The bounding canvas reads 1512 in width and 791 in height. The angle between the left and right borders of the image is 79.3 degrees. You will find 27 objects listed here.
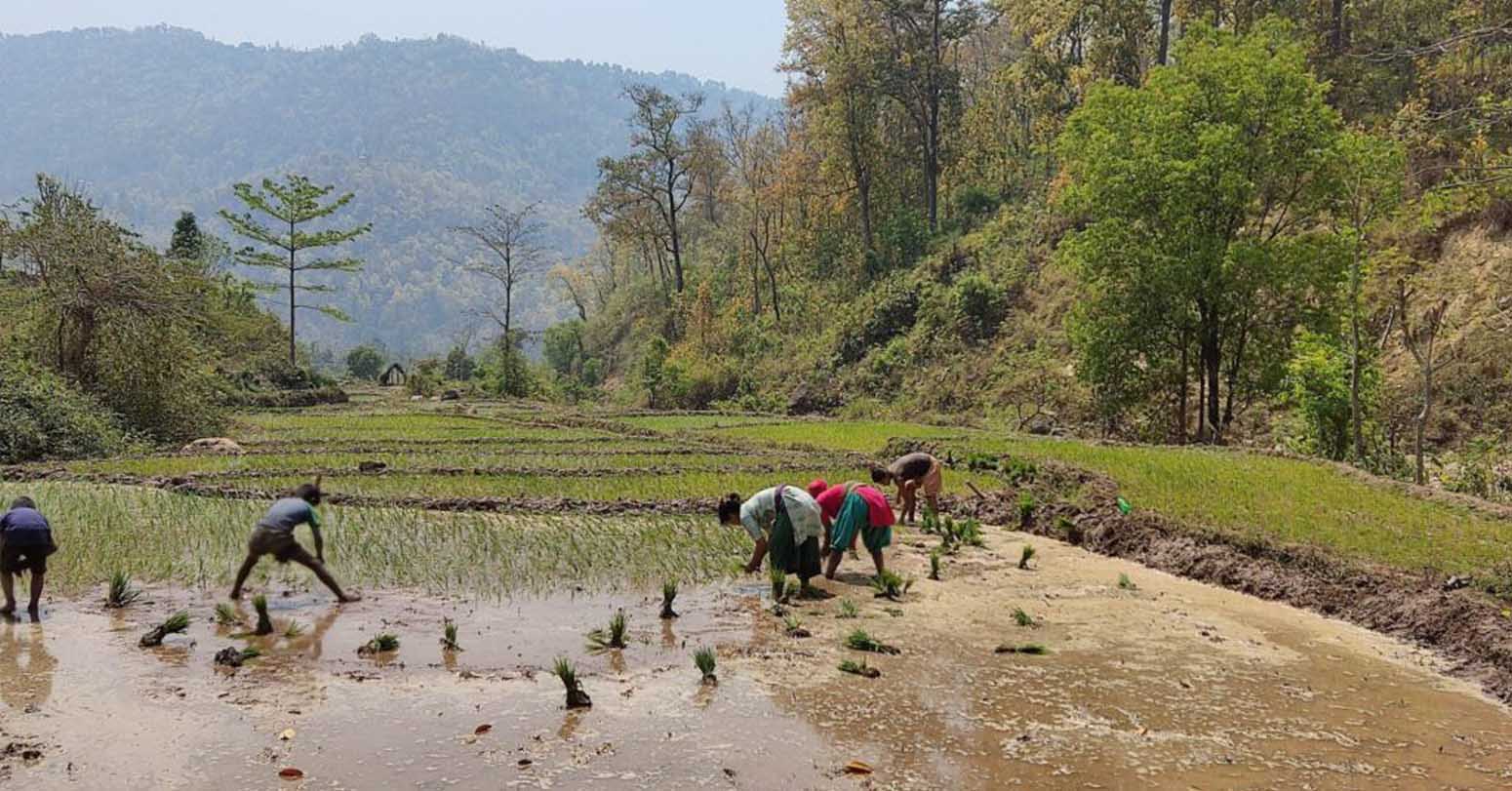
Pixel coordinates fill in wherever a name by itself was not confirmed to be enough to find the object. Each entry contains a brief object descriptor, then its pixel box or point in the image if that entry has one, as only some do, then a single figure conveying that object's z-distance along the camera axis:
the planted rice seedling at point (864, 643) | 7.44
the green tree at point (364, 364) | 68.38
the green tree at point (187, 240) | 42.78
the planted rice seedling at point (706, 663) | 6.68
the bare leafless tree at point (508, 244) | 49.53
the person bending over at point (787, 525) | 9.20
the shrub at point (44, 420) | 18.17
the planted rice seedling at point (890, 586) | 9.19
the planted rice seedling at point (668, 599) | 8.32
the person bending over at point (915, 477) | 12.55
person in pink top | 9.54
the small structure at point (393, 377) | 55.05
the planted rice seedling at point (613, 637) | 7.46
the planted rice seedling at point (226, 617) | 7.97
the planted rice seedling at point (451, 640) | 7.37
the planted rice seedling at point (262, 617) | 7.68
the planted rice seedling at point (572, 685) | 6.12
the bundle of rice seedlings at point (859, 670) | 6.88
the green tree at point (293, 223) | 46.12
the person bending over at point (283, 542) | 8.66
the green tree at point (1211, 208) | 19.39
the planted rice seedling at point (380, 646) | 7.27
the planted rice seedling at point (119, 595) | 8.41
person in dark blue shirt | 8.12
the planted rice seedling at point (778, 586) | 8.91
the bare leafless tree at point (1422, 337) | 13.25
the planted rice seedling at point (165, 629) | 7.29
